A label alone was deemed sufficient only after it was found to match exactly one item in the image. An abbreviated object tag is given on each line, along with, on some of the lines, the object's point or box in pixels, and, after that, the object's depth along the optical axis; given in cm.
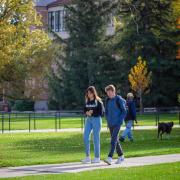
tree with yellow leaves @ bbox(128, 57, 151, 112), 6244
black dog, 2689
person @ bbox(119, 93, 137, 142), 2566
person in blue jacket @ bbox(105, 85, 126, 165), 1717
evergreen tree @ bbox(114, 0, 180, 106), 6638
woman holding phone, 1731
